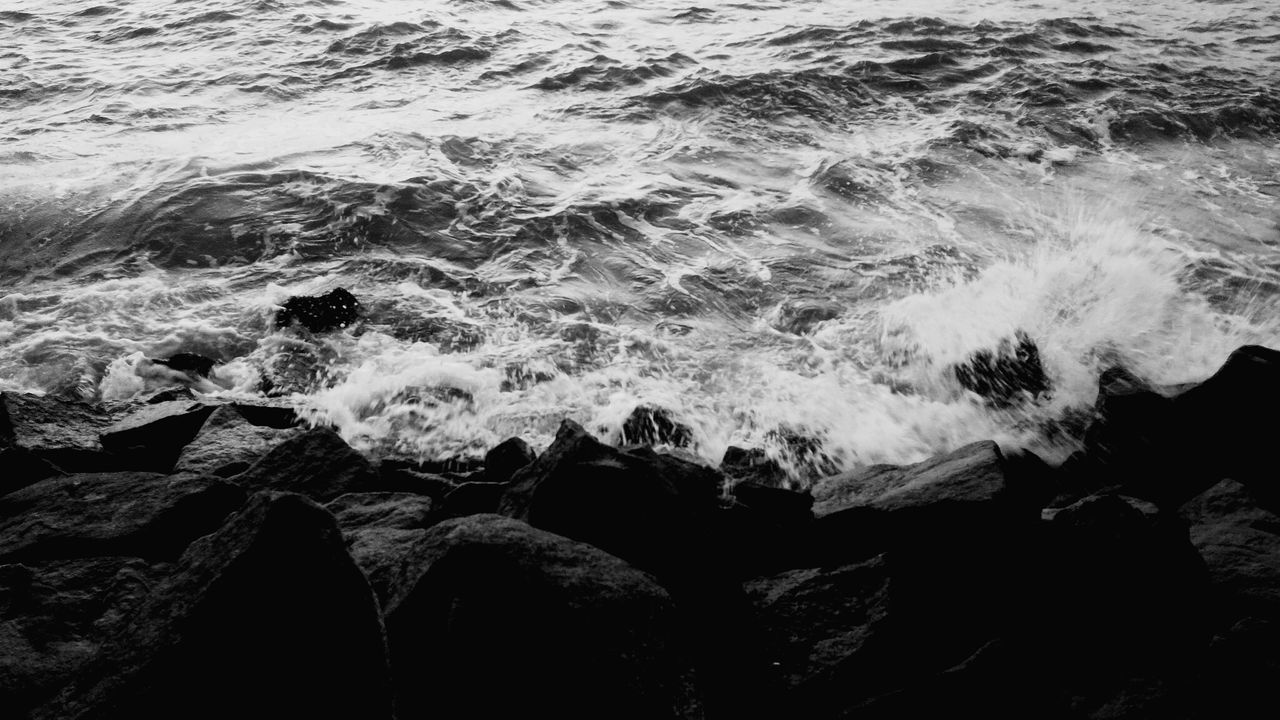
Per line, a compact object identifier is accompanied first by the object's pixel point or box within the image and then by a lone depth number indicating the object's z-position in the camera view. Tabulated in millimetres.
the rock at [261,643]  2219
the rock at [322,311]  6582
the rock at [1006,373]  5812
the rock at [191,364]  6039
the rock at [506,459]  4418
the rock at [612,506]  3178
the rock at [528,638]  2402
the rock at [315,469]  4086
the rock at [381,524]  3225
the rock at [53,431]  4516
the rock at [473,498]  3758
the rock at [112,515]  3463
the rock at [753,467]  4980
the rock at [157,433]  4699
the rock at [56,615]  2666
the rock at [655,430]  5336
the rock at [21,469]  4180
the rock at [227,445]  4449
